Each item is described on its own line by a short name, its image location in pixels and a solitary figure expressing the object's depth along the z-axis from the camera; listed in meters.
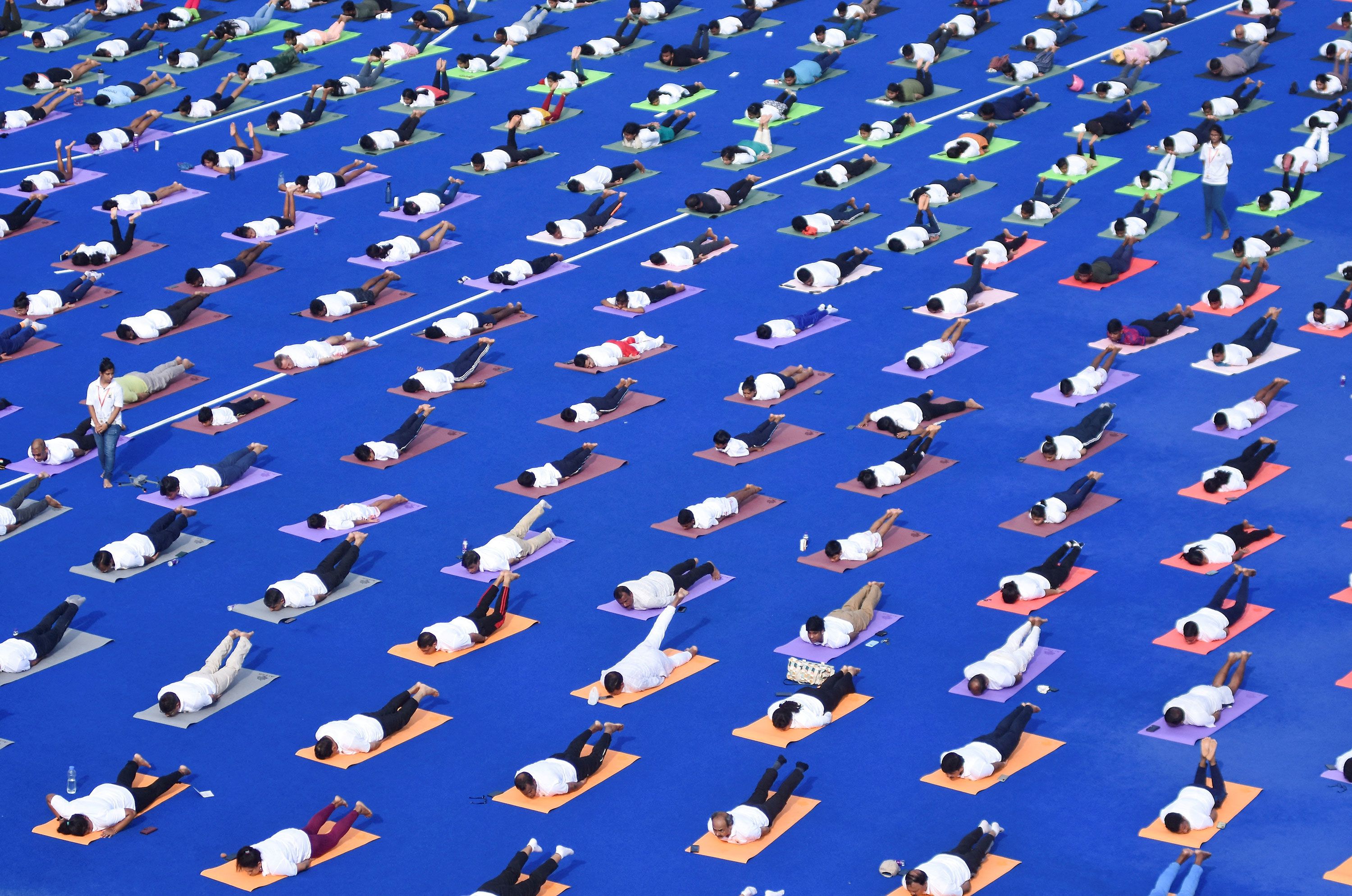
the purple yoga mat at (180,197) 37.03
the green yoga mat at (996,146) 37.66
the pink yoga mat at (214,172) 38.47
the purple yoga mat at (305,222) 35.47
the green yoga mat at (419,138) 39.31
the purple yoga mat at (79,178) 37.72
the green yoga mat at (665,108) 40.75
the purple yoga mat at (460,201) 36.16
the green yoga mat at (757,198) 36.00
